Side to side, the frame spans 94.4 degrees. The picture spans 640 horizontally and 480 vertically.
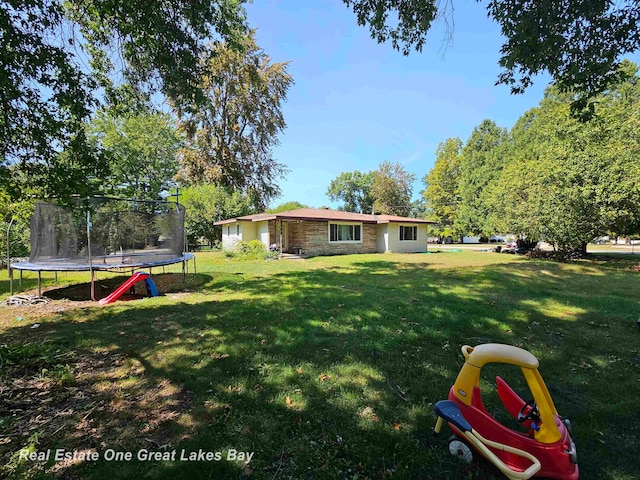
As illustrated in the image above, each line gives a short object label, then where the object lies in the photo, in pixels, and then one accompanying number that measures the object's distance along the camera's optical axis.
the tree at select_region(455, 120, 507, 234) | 33.25
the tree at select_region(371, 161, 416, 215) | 45.81
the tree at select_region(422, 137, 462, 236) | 40.50
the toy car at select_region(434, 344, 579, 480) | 1.72
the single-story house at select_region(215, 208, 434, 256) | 19.06
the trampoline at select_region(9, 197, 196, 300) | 7.29
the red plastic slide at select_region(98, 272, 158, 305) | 6.44
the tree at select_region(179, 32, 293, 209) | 19.25
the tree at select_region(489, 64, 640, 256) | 12.05
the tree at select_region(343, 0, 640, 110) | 3.48
